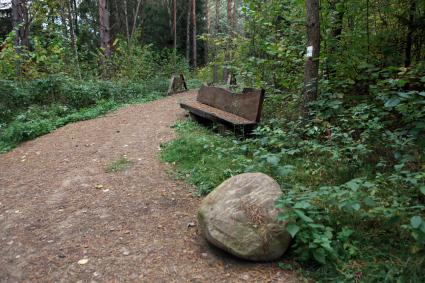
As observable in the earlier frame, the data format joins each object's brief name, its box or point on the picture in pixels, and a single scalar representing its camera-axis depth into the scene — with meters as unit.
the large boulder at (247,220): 2.98
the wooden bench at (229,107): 6.21
